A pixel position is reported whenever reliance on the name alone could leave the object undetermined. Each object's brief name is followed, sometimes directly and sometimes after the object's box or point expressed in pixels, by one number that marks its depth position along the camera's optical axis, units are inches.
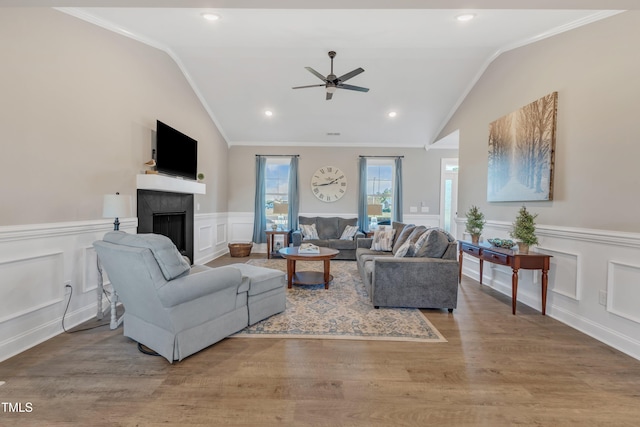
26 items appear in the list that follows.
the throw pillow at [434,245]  122.6
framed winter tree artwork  119.6
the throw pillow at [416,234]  141.2
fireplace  142.0
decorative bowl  127.6
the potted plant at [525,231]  118.1
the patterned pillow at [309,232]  232.7
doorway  261.0
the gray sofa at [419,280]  118.5
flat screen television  150.4
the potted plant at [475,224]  152.1
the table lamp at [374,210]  240.2
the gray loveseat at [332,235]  225.0
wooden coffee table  146.5
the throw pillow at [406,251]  129.3
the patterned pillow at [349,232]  235.3
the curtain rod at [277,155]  261.1
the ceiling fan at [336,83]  131.4
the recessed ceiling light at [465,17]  116.5
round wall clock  263.3
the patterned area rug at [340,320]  98.0
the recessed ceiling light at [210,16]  119.2
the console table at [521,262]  114.3
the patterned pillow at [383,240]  179.8
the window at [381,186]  266.4
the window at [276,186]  269.1
